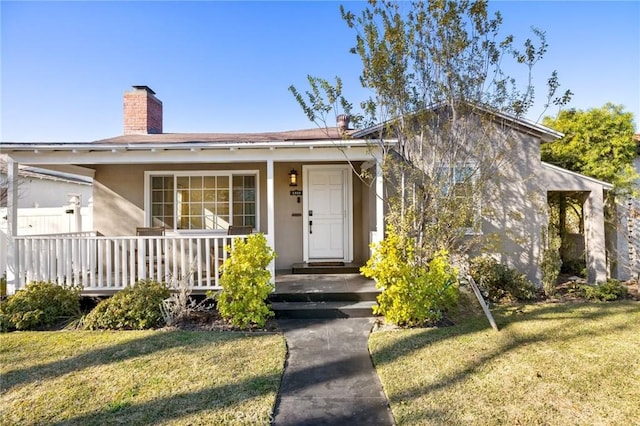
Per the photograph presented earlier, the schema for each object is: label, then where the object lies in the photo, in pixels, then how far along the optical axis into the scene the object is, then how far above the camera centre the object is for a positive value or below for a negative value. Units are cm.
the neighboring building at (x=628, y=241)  808 -69
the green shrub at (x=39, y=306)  521 -141
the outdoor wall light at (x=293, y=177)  823 +98
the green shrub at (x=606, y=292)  662 -158
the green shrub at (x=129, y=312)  524 -147
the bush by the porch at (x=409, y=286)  509 -109
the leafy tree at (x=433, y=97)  602 +223
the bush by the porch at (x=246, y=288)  514 -109
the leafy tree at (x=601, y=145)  815 +175
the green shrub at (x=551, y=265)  689 -108
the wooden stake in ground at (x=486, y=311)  502 -148
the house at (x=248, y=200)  616 +41
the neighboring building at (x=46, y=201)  991 +72
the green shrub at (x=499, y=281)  662 -135
